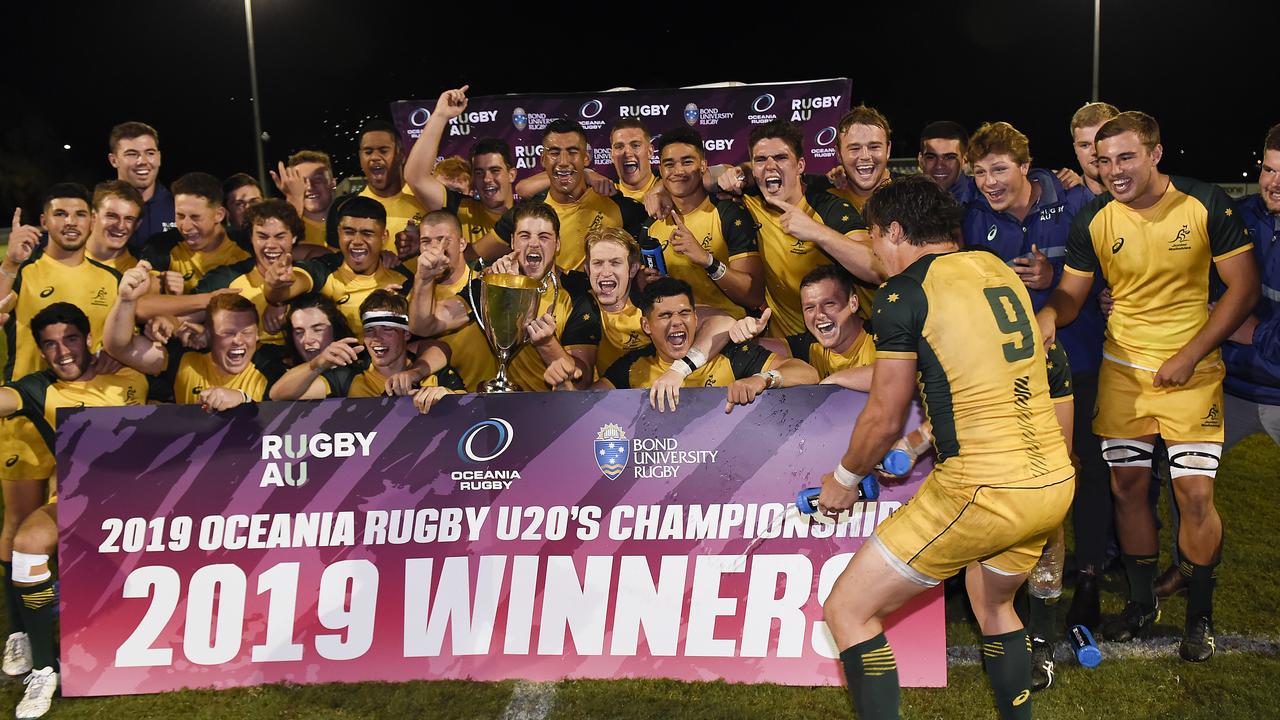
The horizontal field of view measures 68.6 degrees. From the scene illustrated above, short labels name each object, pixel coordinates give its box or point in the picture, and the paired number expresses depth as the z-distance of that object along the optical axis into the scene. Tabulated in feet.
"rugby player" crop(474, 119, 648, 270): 20.04
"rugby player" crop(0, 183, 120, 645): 16.74
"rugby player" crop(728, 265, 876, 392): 15.11
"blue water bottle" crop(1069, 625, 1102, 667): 14.89
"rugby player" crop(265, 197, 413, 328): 17.75
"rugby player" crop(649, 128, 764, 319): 17.85
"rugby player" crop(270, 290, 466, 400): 15.56
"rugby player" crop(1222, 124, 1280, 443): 15.44
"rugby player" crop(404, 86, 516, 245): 19.89
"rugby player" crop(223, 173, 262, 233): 20.51
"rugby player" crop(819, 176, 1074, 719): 10.67
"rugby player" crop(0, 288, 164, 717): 15.12
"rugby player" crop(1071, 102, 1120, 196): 17.39
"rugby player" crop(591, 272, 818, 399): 15.43
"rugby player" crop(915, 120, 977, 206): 18.90
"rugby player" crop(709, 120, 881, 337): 15.64
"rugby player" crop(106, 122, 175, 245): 19.51
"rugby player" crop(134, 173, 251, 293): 18.53
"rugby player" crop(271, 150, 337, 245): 20.53
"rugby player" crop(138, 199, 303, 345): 17.28
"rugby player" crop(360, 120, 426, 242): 20.65
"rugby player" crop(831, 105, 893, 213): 17.20
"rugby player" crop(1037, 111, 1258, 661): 15.01
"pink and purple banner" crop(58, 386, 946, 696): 14.43
